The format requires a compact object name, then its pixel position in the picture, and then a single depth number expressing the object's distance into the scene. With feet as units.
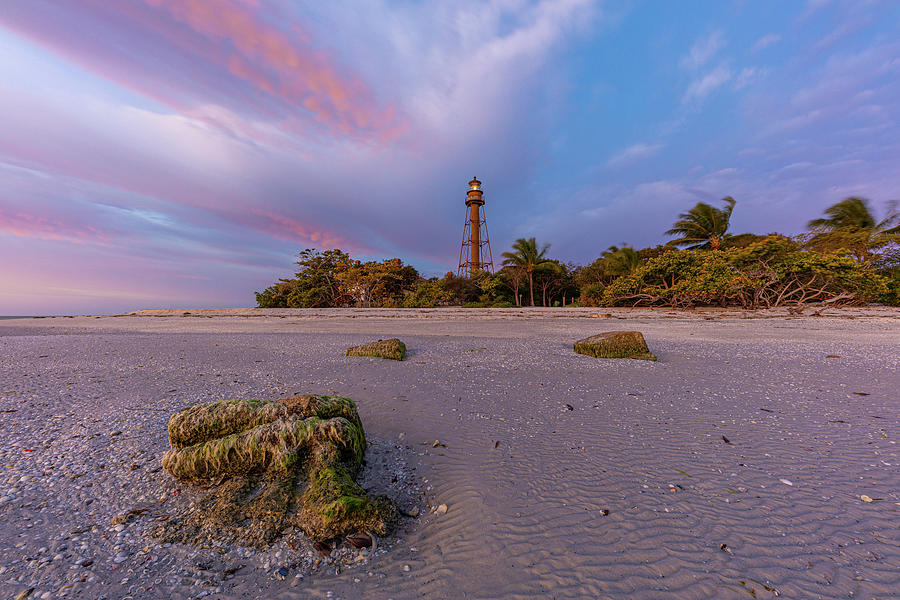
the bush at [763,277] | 63.05
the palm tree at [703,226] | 87.04
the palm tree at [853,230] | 72.49
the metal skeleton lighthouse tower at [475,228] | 147.54
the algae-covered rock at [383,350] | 23.71
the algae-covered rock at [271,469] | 6.93
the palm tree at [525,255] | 103.92
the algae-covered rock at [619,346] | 23.21
